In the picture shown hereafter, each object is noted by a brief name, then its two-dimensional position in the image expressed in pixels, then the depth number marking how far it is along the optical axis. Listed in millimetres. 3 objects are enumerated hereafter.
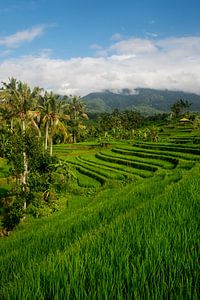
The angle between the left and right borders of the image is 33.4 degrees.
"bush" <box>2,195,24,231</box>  20828
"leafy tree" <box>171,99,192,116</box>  112375
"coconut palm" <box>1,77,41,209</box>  30906
